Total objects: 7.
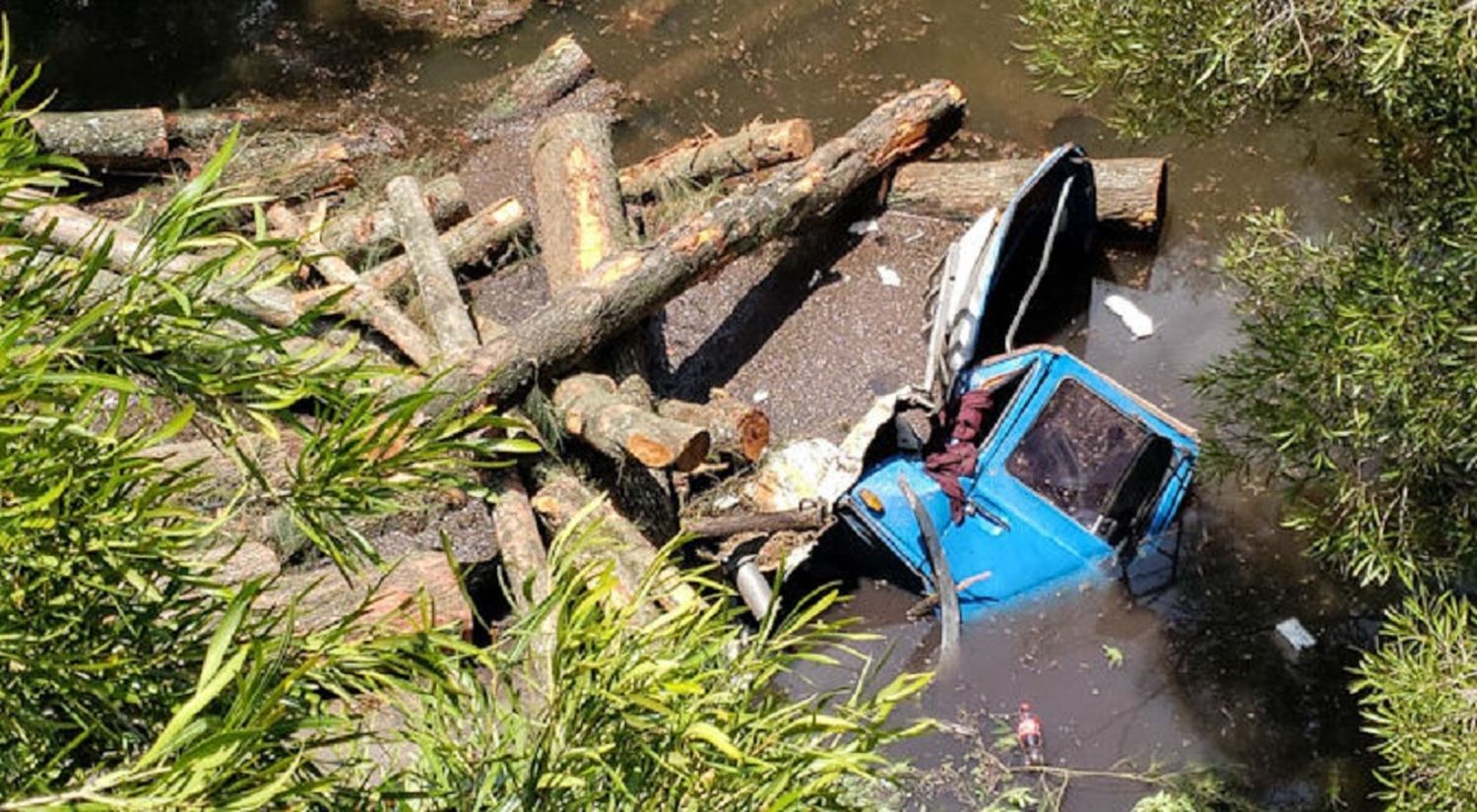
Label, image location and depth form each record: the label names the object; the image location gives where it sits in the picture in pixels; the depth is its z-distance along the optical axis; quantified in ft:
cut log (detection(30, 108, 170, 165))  32.83
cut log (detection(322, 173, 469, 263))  31.27
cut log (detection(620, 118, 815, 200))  33.35
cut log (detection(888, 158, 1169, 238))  32.01
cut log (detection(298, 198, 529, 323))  31.81
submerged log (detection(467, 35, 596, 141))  36.88
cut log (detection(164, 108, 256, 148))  34.45
